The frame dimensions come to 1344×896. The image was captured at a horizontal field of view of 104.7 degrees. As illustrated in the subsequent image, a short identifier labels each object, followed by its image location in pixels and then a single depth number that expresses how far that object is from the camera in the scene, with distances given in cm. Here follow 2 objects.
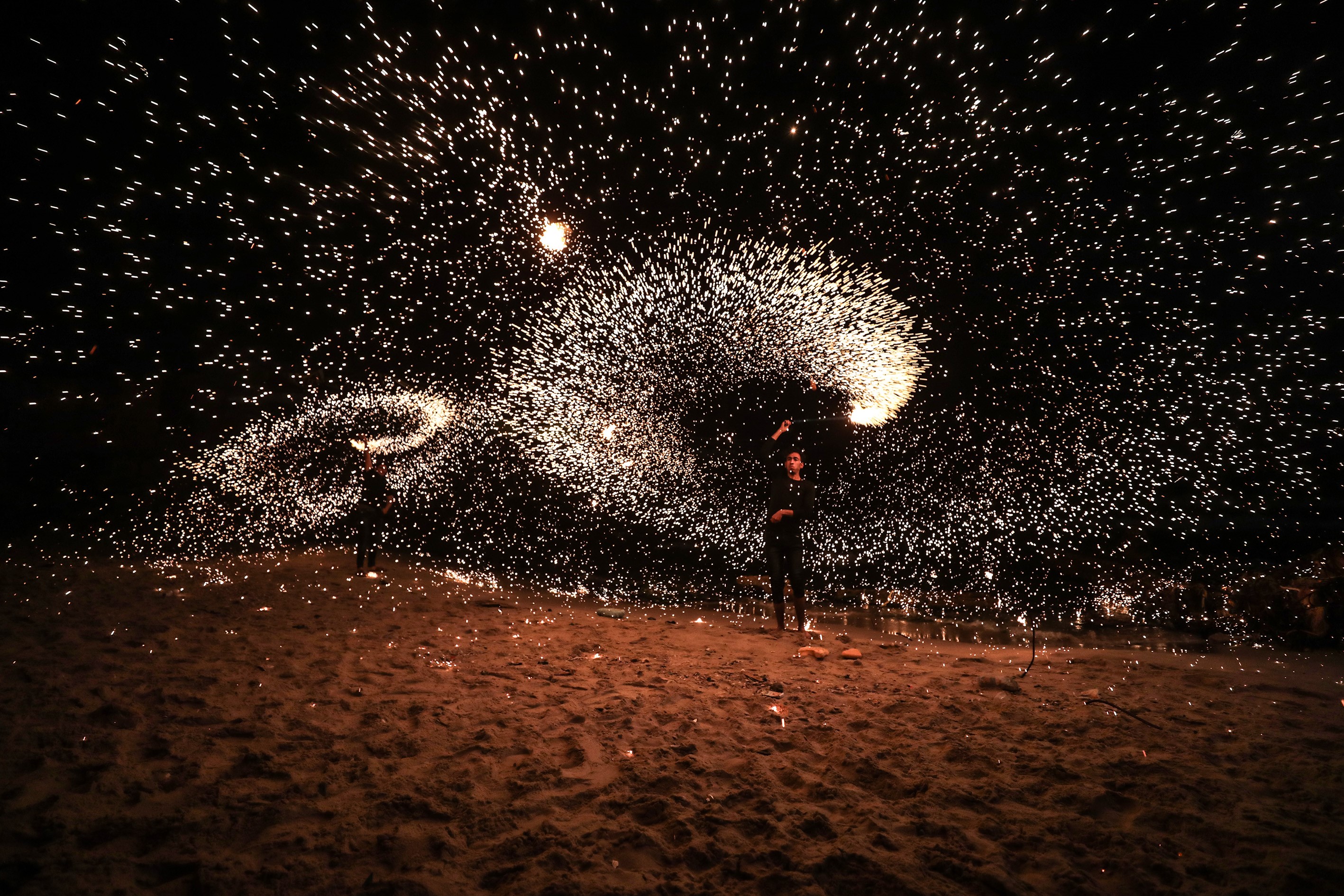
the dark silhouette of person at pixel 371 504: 1011
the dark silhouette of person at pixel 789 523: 648
